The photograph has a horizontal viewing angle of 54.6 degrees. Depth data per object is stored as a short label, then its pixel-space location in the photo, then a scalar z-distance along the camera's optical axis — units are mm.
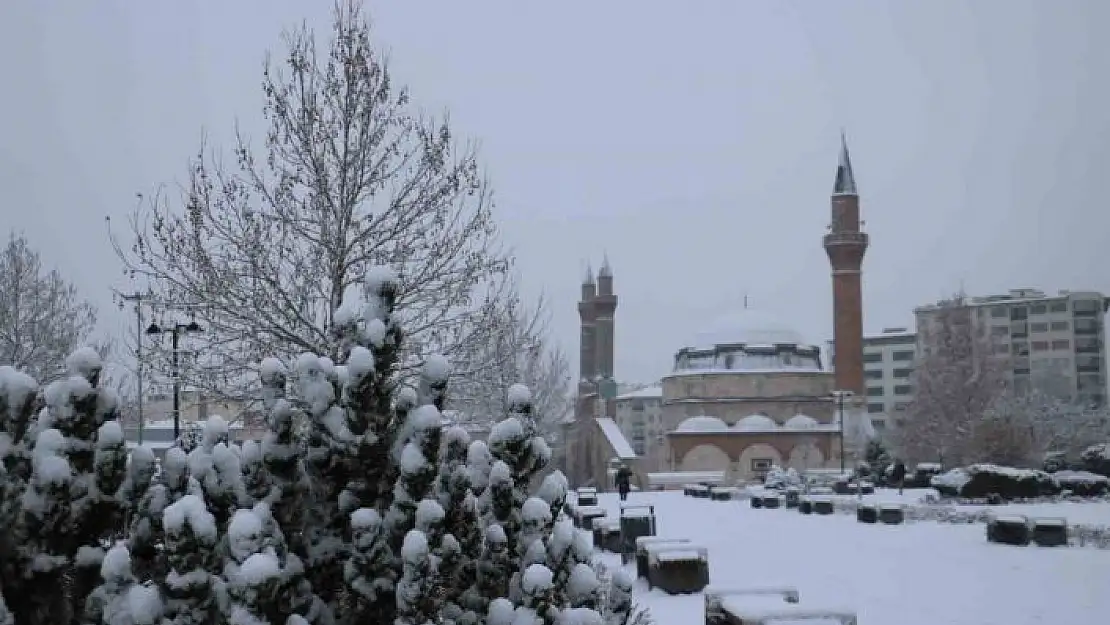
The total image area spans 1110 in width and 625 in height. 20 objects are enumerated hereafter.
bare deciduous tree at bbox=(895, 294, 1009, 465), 49094
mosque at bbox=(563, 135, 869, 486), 57406
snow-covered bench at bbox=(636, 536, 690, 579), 12873
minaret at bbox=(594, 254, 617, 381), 73125
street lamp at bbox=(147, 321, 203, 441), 12117
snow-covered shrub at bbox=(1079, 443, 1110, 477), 31002
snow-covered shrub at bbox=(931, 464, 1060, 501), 25391
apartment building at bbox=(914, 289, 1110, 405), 93812
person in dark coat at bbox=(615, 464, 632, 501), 31416
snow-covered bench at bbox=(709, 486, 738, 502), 32031
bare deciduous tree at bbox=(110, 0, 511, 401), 11812
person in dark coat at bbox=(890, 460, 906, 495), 34438
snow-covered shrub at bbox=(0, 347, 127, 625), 4426
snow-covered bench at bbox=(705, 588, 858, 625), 7238
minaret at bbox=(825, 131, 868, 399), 57219
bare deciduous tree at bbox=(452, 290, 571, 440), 12979
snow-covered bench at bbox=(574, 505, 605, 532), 20484
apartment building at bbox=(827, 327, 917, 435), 106312
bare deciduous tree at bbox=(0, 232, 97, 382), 22469
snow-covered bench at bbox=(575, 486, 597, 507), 25766
